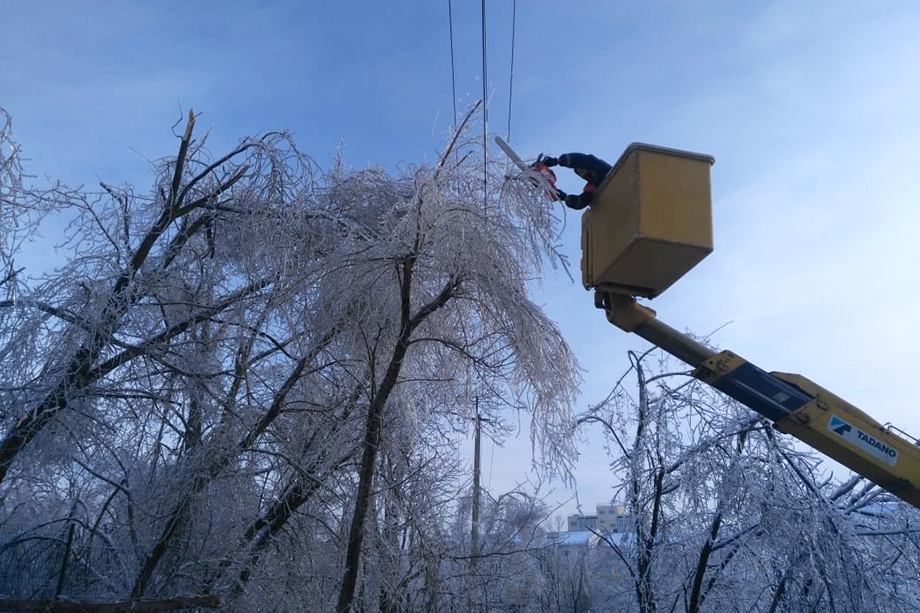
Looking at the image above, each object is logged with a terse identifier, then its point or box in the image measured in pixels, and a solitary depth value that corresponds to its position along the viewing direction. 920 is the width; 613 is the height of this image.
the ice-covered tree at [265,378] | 5.78
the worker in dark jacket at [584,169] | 5.78
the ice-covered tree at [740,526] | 7.13
